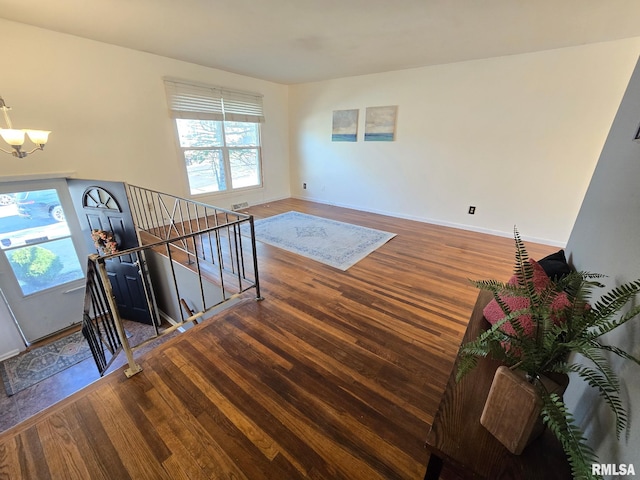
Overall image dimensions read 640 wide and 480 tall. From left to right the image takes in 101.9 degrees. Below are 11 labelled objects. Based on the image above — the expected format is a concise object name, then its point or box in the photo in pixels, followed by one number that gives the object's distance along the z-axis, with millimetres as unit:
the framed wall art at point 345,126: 4871
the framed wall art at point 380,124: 4441
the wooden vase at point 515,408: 717
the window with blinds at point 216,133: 4078
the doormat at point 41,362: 2807
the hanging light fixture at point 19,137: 2271
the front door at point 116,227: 3210
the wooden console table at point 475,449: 736
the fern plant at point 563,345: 601
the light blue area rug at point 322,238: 3316
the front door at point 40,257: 2991
